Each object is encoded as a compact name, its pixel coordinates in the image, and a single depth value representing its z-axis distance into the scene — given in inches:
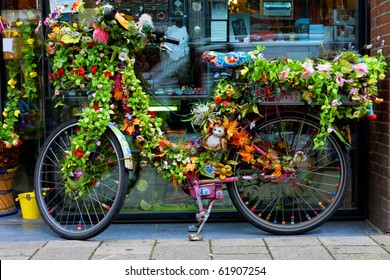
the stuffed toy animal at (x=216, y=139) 184.1
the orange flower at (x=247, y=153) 186.2
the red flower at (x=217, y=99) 183.0
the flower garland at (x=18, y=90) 216.2
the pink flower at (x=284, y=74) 178.7
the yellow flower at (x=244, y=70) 179.7
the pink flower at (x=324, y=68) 179.6
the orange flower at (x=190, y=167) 185.6
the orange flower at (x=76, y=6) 181.9
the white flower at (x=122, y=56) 181.9
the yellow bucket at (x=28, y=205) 221.0
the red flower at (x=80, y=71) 180.5
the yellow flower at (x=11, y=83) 219.3
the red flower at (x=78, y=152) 182.4
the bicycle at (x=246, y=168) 186.7
